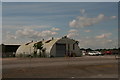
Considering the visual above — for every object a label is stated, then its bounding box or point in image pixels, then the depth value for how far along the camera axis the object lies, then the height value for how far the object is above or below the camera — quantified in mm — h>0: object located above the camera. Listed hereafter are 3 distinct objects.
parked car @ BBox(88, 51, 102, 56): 77688 -1076
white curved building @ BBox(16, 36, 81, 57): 66125 +598
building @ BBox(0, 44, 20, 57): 91075 +819
